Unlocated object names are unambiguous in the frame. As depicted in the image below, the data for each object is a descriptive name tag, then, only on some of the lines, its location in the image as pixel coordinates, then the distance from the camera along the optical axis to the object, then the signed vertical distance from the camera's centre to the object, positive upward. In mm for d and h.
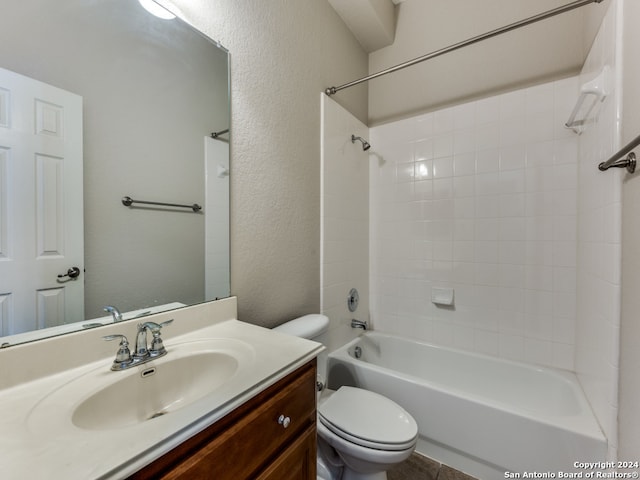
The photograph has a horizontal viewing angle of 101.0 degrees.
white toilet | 1034 -804
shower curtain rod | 1167 +1003
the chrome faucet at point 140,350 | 721 -328
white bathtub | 1110 -876
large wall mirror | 671 +228
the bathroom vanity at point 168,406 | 429 -357
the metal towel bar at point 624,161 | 897 +281
